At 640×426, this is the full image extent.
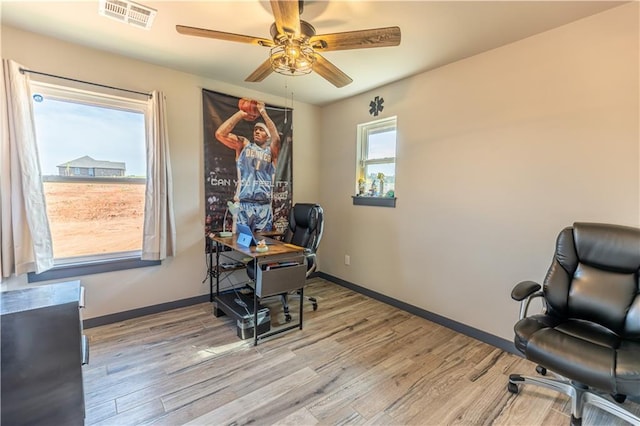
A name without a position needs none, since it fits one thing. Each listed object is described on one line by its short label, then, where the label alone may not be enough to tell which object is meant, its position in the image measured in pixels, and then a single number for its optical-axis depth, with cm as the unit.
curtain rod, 219
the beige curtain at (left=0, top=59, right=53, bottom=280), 207
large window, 239
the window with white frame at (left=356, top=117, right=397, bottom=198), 328
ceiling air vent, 183
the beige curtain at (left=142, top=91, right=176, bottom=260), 271
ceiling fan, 151
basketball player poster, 316
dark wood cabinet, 111
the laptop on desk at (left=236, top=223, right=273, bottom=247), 262
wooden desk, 232
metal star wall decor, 325
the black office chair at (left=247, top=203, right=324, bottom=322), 292
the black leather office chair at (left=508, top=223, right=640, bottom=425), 138
